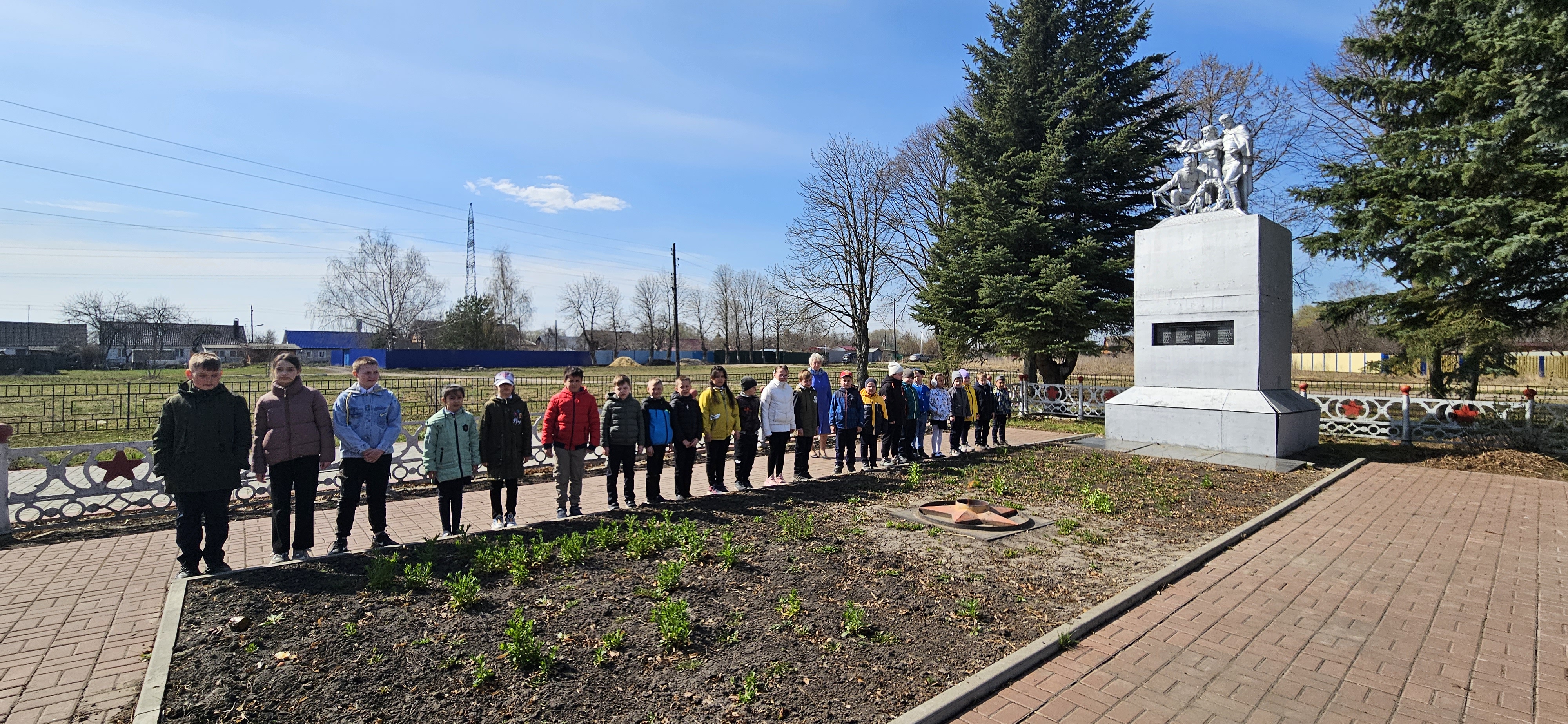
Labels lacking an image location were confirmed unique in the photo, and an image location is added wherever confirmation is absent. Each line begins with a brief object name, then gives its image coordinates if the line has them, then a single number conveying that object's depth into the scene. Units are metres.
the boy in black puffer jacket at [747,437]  8.68
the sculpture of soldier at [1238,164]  11.91
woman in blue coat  10.20
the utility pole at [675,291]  28.80
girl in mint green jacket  6.32
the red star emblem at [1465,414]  12.55
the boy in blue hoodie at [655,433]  7.66
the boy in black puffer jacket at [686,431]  7.93
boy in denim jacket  5.88
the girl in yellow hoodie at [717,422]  8.38
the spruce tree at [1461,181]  10.47
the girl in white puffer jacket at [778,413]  9.14
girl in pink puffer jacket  5.57
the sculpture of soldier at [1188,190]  12.48
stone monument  11.33
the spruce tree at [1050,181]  18.92
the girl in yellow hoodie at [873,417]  10.22
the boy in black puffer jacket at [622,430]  7.46
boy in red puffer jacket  7.21
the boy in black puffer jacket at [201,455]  5.11
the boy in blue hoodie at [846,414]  9.83
